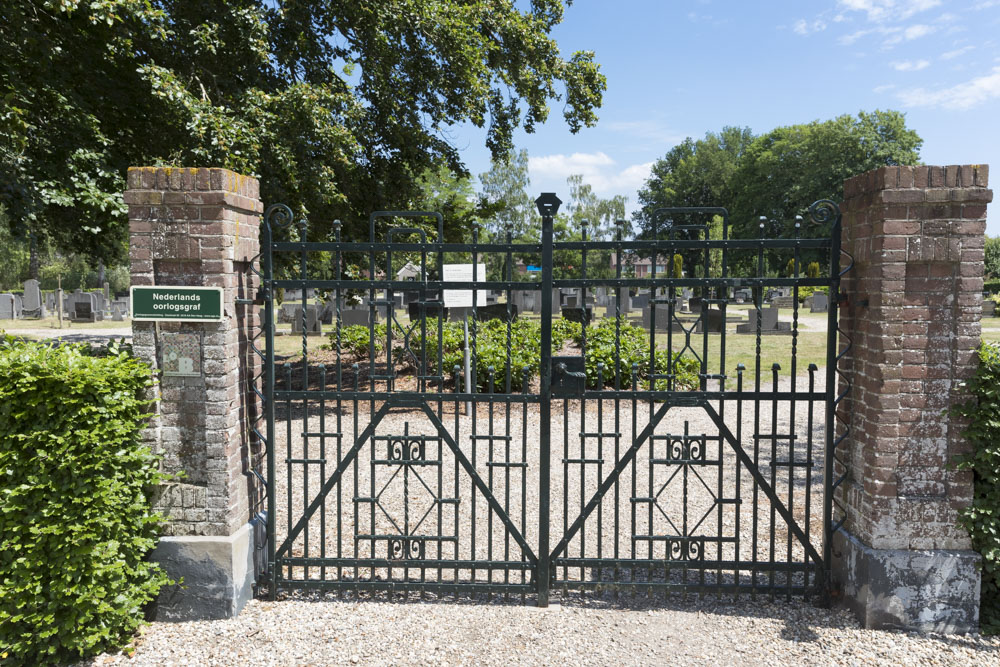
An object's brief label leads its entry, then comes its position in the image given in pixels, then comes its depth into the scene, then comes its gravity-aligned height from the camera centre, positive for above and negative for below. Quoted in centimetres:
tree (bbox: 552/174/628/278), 5097 +693
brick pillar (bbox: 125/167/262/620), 378 -51
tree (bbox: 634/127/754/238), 5931 +1096
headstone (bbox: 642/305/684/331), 1784 -89
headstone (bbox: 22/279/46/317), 2975 -43
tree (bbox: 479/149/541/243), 4916 +834
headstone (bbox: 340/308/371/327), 1791 -74
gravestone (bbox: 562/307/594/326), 1745 -63
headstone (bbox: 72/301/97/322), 2691 -89
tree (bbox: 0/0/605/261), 734 +275
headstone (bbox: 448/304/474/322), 1163 -41
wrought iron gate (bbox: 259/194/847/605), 399 -175
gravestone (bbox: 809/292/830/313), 2816 -56
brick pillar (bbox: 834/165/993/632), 354 -52
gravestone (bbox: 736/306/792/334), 1861 -99
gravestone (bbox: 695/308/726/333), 1724 -86
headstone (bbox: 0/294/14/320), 2922 -71
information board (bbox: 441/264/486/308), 1003 -2
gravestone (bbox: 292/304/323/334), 2119 -107
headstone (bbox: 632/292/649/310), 2785 -49
